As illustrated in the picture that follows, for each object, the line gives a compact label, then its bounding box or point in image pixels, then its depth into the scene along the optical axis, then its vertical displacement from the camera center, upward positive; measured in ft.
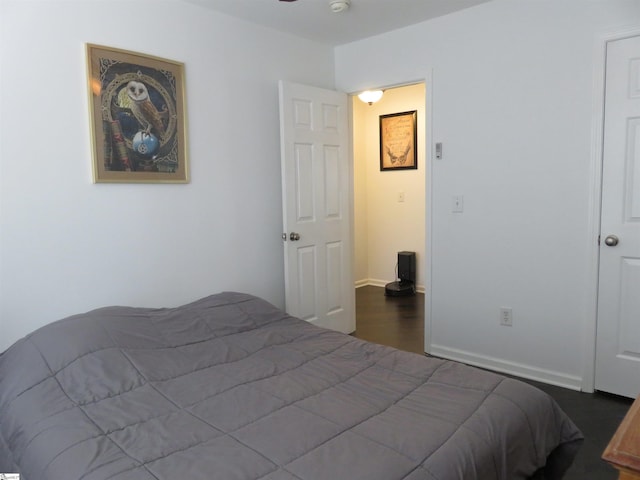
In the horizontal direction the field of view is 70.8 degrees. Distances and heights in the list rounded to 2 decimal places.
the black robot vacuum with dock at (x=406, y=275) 17.42 -3.30
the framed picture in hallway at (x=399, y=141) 17.34 +1.95
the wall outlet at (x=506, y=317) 9.95 -2.83
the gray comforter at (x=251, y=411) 4.17 -2.45
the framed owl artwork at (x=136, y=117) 8.04 +1.50
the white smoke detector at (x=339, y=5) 9.19 +3.84
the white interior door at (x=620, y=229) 8.25 -0.81
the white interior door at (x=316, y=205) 10.93 -0.32
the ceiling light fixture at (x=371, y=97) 14.56 +3.11
